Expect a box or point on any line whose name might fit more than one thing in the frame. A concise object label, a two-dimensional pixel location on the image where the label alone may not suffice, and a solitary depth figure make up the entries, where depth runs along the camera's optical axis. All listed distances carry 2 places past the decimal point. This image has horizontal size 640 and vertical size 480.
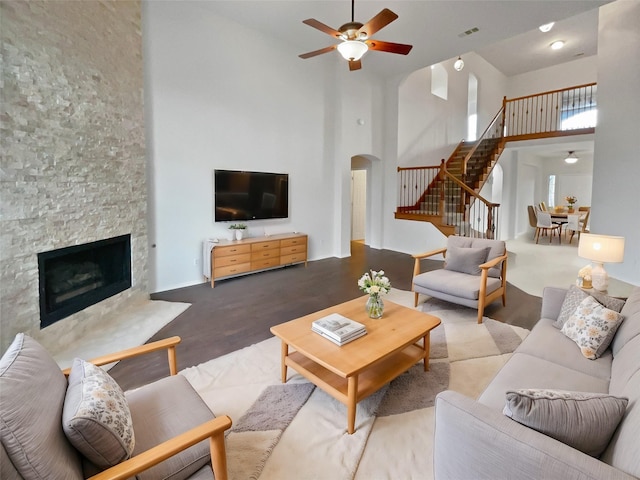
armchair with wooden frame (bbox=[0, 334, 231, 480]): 0.98
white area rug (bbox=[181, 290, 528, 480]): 1.74
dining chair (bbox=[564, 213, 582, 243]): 8.70
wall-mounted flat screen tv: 5.25
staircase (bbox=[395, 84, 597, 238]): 6.85
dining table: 9.15
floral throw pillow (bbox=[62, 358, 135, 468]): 1.11
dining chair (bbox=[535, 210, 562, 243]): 8.97
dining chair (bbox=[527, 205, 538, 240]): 9.67
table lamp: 2.87
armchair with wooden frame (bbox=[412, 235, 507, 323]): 3.58
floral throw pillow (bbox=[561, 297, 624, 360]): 2.06
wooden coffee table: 1.99
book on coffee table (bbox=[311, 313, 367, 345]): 2.25
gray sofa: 1.04
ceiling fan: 3.15
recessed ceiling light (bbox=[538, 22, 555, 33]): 7.28
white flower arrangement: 2.58
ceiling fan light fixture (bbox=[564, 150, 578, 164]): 10.73
